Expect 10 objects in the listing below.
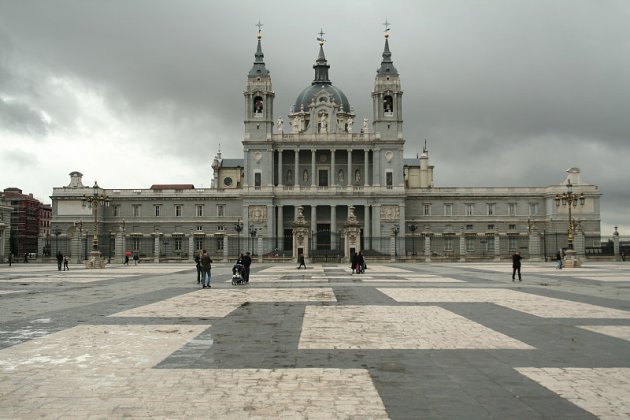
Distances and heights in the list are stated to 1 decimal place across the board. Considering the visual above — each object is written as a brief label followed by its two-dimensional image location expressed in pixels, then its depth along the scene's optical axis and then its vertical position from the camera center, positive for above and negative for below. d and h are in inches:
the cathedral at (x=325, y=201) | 3080.7 +179.3
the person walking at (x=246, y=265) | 1030.4 -55.0
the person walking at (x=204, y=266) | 950.4 -51.6
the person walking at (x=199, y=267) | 981.1 -54.8
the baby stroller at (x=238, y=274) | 1000.2 -69.5
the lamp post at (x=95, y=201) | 1814.7 +112.8
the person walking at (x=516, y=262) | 1098.9 -55.2
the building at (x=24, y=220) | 4341.8 +112.1
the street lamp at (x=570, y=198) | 1818.4 +110.5
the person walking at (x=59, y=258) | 1644.9 -66.8
